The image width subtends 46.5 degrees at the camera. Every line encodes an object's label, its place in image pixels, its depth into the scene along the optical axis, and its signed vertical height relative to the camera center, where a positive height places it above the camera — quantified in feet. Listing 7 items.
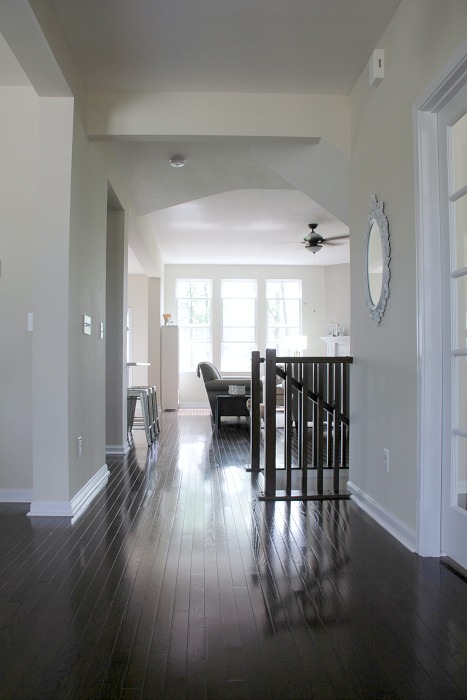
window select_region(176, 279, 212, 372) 38.01 +2.23
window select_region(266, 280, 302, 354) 38.27 +3.11
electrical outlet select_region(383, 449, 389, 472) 10.19 -2.00
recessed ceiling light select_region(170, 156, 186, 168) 16.70 +5.95
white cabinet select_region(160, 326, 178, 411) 32.96 -0.68
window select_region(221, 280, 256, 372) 38.06 +1.96
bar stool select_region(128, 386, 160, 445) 19.48 -1.98
